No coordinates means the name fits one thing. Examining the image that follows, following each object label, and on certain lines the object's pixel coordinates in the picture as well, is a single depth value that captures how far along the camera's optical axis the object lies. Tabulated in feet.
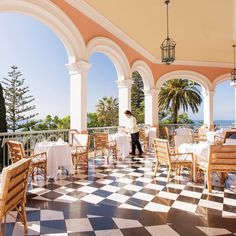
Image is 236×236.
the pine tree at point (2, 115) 30.40
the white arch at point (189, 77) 39.04
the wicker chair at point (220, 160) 13.00
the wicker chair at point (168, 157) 15.01
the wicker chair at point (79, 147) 18.65
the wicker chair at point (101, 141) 23.06
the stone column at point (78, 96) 22.26
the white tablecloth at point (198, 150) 14.78
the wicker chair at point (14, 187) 6.57
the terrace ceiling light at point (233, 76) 32.74
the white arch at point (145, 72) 32.84
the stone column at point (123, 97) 30.81
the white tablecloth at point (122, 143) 24.15
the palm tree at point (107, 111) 80.89
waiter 24.88
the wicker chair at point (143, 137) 30.30
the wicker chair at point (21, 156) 14.00
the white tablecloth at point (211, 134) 24.45
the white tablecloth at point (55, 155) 15.98
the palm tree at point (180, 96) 58.08
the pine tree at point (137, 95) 81.13
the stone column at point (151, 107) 37.86
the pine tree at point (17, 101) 70.64
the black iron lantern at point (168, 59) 20.65
